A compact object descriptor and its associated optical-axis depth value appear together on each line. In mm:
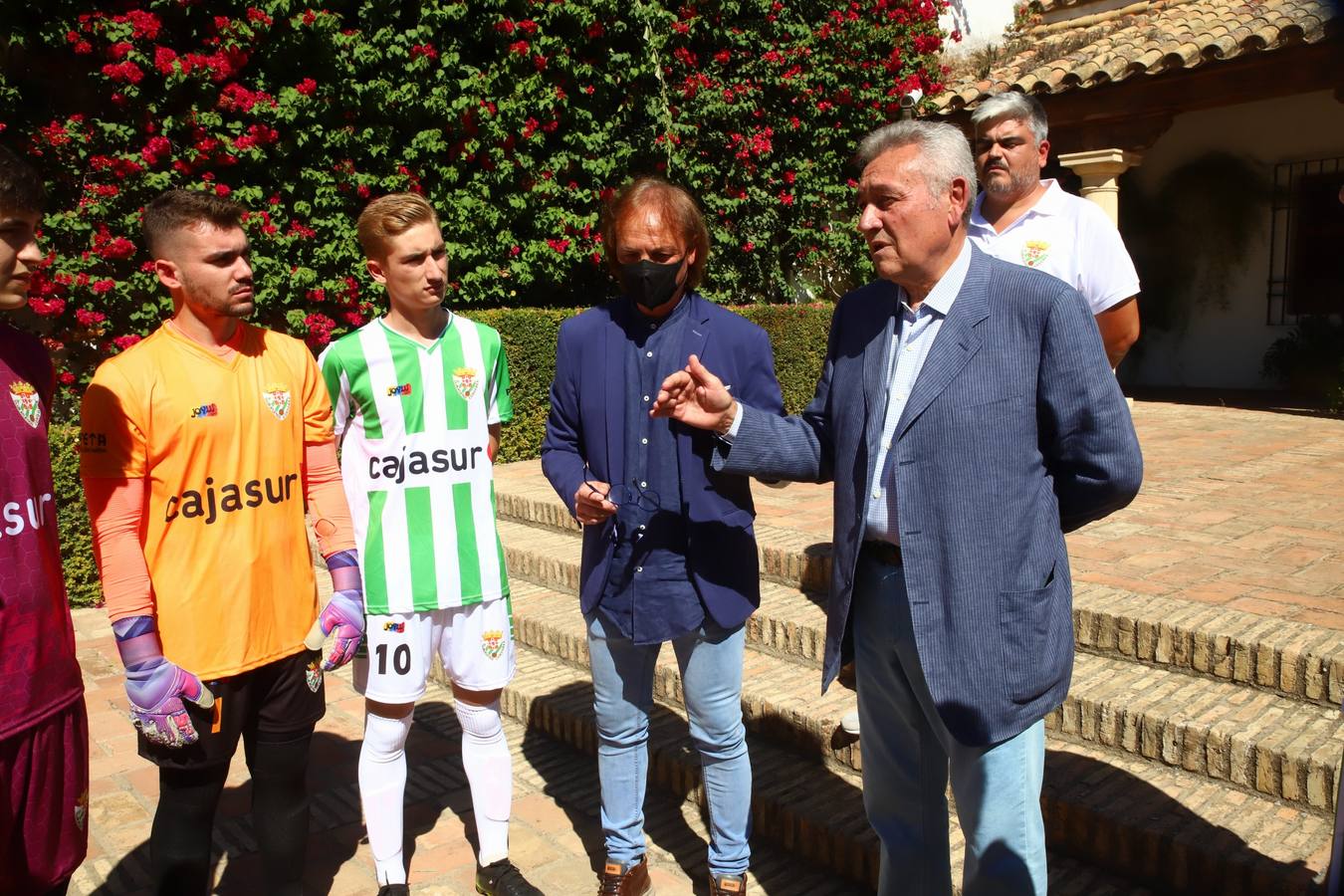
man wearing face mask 2715
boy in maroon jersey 2004
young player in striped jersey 2879
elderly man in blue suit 2061
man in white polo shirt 2975
